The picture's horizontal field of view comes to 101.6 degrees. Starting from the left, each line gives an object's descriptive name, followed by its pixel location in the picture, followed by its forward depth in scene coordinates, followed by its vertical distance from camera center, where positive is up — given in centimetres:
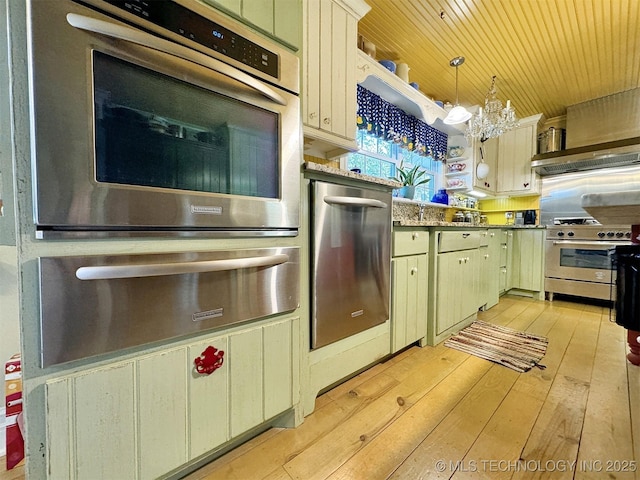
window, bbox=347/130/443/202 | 231 +70
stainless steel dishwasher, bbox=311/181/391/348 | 113 -14
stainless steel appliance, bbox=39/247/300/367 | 57 -18
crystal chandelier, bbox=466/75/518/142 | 249 +108
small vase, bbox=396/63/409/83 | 223 +136
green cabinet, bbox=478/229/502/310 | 237 -37
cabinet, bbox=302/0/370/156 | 141 +91
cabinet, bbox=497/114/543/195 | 341 +96
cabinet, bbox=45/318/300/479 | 60 -49
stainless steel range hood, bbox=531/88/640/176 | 288 +110
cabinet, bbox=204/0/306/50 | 84 +74
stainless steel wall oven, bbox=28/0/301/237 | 56 +30
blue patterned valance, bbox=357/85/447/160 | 207 +96
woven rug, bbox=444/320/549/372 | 165 -82
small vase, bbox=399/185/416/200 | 248 +36
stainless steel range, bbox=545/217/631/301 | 270 -29
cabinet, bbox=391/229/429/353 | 155 -35
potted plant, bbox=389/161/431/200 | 248 +47
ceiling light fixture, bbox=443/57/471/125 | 234 +105
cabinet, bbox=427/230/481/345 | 180 -38
